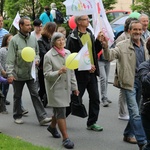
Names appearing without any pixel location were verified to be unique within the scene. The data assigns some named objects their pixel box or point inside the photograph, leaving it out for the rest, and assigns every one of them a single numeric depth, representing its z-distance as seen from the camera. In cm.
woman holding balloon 849
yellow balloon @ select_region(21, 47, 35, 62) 950
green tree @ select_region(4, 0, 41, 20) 3269
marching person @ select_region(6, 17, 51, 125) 1002
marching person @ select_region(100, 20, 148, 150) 822
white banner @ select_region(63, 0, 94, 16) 847
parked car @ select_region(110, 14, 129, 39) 2633
